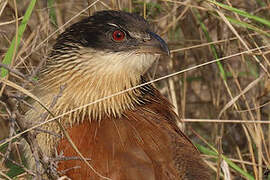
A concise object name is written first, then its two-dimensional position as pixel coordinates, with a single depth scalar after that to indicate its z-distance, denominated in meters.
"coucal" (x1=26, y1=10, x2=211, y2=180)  4.08
